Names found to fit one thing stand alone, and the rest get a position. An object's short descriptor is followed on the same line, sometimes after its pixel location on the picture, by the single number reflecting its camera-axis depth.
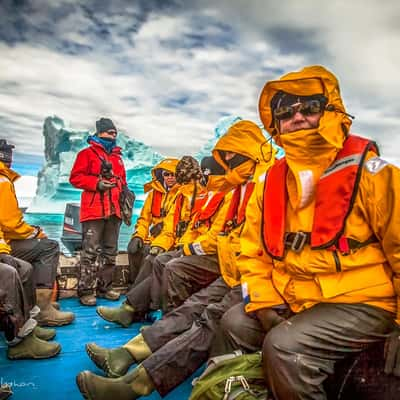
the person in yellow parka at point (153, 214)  4.45
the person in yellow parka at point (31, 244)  2.82
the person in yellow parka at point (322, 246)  1.43
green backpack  1.44
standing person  4.19
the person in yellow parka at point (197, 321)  1.85
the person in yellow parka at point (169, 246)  3.29
